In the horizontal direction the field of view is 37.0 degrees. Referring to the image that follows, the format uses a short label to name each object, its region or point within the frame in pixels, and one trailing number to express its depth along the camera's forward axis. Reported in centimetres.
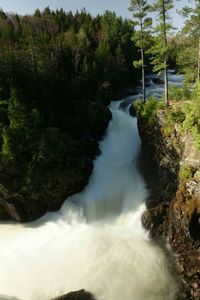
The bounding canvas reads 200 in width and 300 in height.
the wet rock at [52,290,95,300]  1748
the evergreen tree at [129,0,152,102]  3045
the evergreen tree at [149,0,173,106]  2661
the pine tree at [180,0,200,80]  2611
